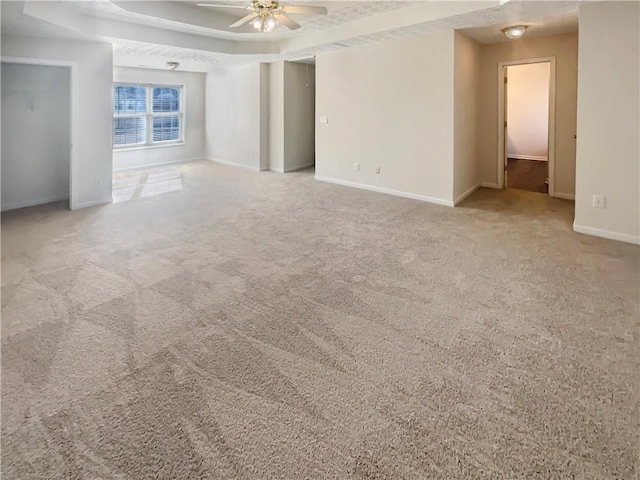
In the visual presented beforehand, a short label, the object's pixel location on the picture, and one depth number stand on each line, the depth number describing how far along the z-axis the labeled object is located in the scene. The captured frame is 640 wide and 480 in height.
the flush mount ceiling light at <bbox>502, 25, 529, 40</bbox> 5.34
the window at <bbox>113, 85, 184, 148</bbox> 8.92
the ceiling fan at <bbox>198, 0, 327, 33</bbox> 3.94
